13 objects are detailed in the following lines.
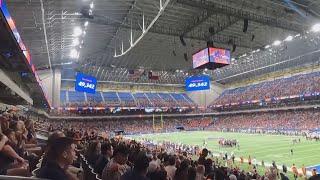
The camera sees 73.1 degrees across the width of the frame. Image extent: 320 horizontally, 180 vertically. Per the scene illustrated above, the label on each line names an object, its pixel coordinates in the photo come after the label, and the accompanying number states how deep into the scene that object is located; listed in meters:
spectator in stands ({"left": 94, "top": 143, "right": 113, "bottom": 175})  3.83
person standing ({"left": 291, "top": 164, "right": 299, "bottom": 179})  12.93
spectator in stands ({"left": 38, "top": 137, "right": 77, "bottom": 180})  1.98
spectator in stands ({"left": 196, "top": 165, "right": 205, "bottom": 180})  3.73
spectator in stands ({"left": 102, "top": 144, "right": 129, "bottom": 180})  3.10
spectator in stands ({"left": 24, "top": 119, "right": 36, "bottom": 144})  5.18
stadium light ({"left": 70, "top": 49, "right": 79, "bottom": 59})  26.57
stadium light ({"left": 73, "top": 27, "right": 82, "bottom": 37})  19.45
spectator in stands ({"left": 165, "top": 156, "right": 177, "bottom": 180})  3.92
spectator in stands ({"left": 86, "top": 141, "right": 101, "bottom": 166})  4.45
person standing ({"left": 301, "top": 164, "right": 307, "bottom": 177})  13.22
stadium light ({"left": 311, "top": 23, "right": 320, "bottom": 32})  18.21
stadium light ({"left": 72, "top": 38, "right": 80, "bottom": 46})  22.17
